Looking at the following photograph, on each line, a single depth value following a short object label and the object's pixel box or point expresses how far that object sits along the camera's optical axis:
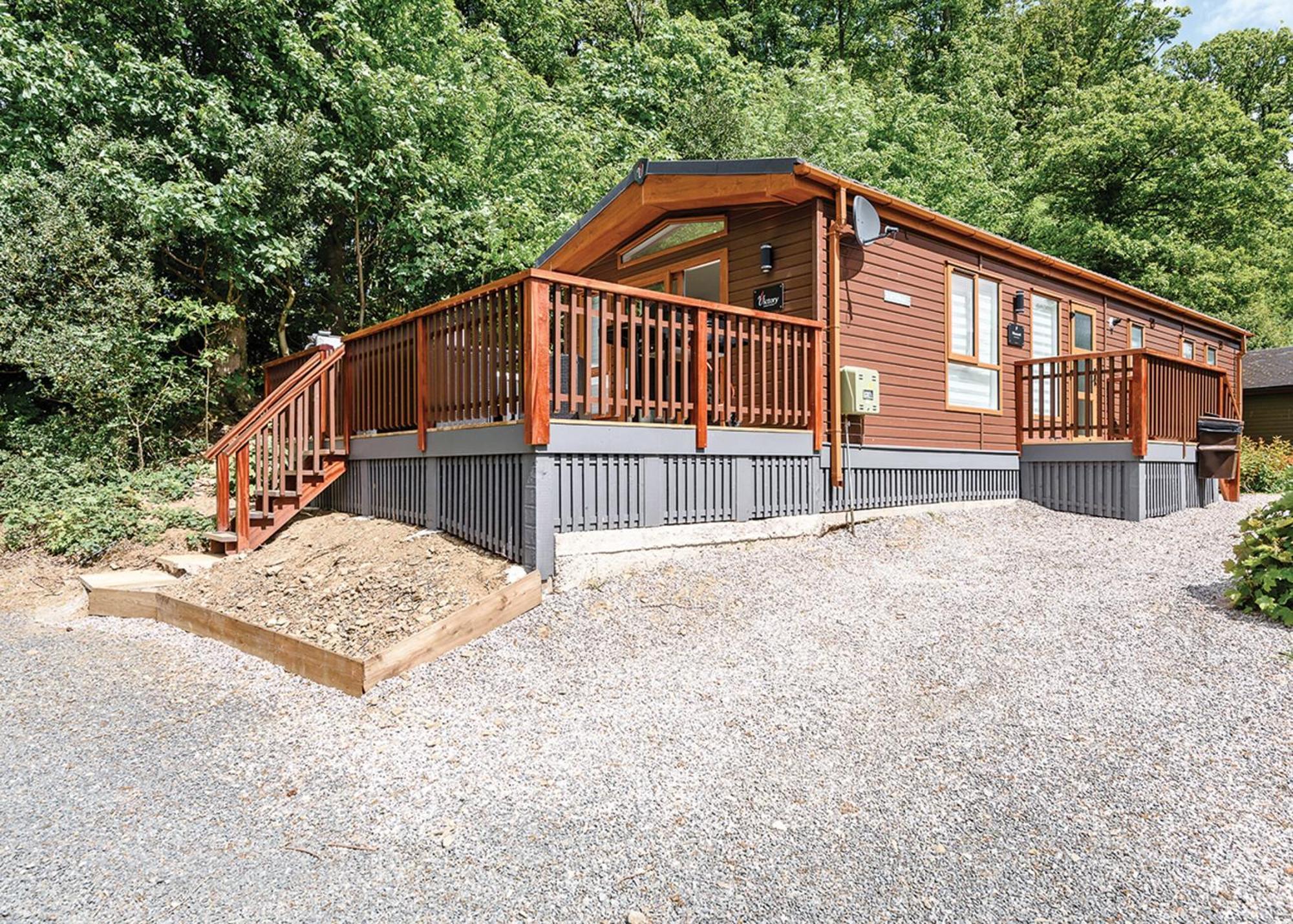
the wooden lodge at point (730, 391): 5.27
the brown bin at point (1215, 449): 9.70
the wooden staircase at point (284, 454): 6.54
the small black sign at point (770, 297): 7.57
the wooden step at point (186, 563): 6.27
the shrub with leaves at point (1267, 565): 4.25
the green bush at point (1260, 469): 13.20
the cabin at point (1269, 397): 20.20
